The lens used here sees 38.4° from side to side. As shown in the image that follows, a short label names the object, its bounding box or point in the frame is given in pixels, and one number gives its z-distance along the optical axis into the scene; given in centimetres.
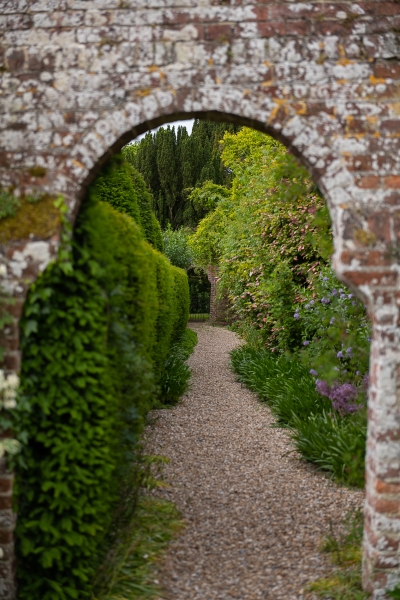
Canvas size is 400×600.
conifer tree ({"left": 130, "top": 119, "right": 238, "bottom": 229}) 2717
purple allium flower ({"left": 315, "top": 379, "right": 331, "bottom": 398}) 565
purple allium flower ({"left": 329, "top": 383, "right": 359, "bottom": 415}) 557
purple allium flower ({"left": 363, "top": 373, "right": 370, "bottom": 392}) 508
